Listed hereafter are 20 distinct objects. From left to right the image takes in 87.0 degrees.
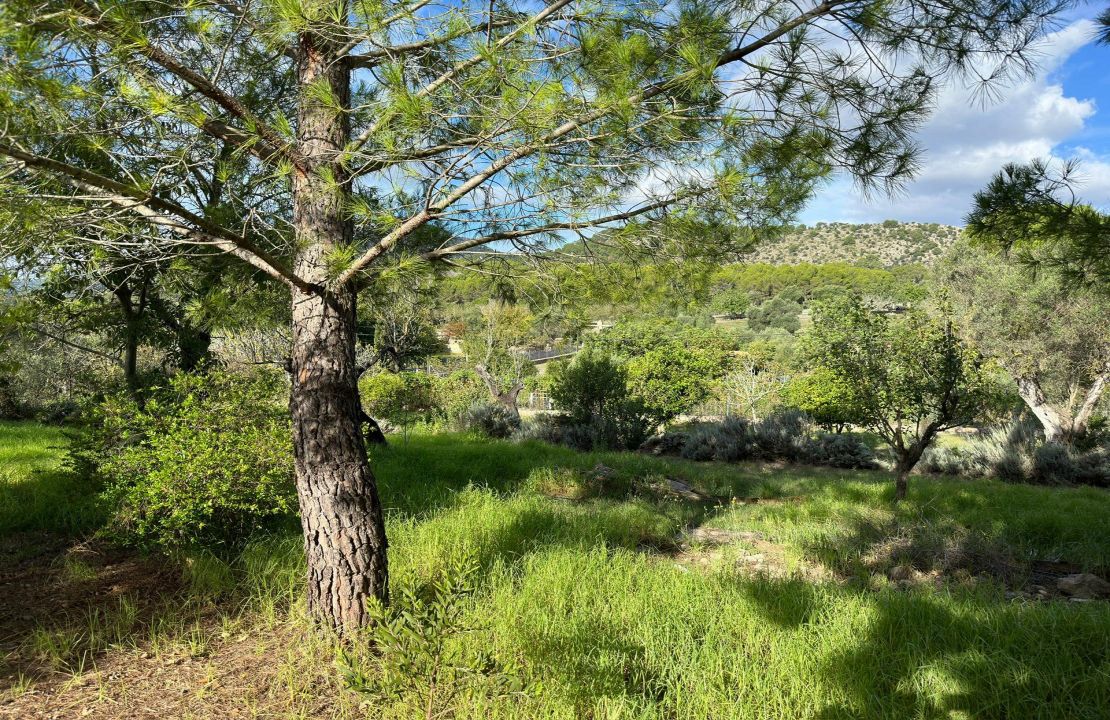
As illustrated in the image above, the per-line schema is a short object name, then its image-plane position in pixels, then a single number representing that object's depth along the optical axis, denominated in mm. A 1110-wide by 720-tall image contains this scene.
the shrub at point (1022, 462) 8906
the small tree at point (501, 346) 20453
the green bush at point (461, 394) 12758
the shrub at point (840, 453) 10734
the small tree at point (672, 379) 13320
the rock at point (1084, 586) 3945
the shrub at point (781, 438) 11148
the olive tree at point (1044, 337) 11352
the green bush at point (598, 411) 11727
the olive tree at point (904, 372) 6527
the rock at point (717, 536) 4977
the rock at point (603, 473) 7285
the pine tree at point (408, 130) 2223
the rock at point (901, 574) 4070
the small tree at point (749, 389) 17953
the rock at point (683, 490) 7017
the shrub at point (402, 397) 13363
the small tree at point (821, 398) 13102
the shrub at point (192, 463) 3760
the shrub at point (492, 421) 12148
